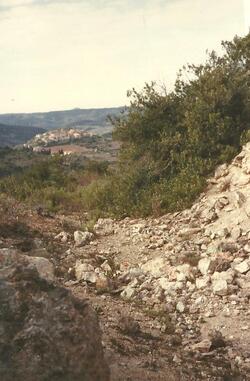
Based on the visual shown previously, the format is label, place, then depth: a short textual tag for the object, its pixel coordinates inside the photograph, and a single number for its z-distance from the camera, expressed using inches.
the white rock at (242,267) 358.9
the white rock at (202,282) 350.0
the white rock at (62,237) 483.2
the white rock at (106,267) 399.7
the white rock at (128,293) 344.8
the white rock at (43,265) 273.5
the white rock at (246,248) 385.6
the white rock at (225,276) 349.1
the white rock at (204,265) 369.1
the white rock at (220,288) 335.9
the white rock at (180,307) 322.0
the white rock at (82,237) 480.4
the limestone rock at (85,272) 366.3
